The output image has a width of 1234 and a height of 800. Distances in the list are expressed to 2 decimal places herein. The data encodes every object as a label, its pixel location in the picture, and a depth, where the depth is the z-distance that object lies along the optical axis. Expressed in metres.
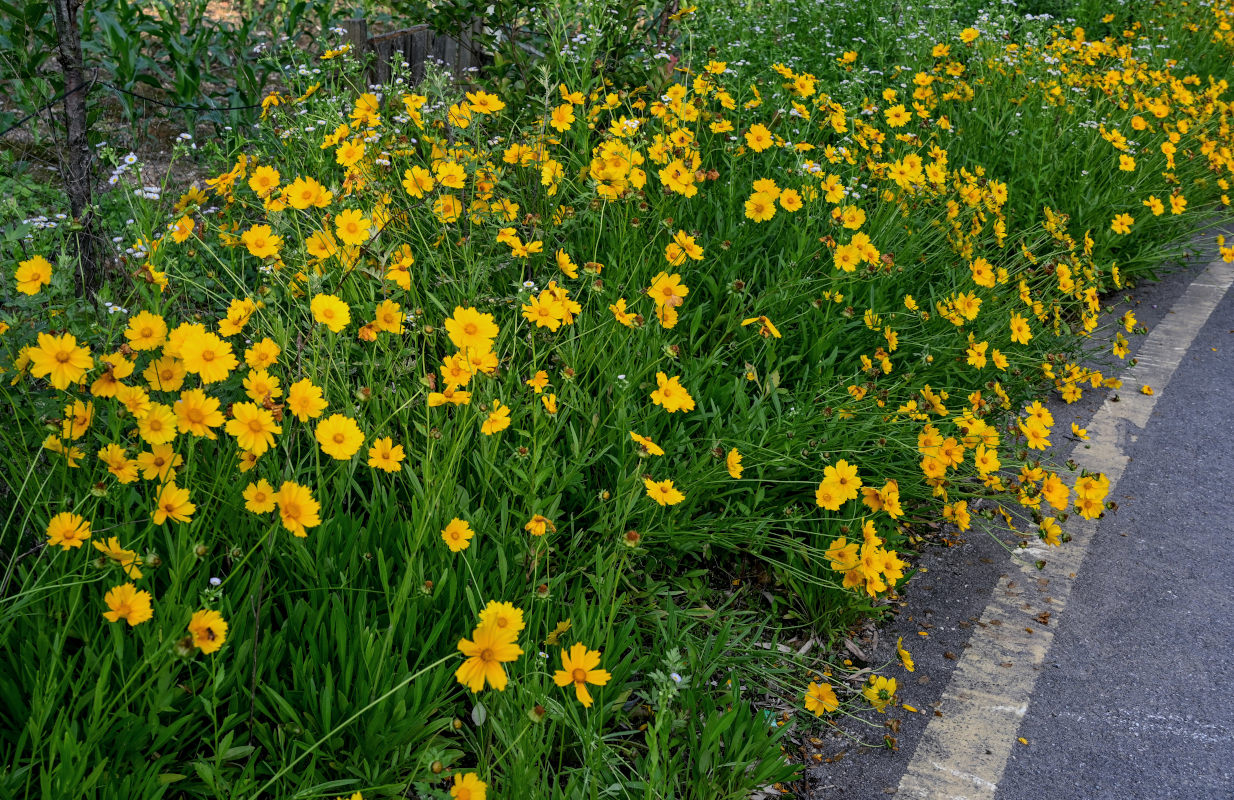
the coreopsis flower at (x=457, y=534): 1.64
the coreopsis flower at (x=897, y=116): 3.20
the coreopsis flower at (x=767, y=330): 2.25
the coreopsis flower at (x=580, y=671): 1.45
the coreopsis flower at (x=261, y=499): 1.50
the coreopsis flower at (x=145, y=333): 1.57
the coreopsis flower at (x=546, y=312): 2.03
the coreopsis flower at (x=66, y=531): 1.37
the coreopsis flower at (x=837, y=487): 2.11
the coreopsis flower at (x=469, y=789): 1.34
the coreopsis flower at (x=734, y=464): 2.01
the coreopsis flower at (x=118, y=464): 1.49
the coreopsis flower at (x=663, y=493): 1.81
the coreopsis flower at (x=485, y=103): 2.72
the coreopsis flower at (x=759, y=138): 2.87
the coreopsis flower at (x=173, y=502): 1.47
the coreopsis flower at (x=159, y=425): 1.48
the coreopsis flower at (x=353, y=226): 2.10
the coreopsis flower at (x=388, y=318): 1.93
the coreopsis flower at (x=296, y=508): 1.47
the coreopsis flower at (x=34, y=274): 1.65
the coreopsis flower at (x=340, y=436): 1.59
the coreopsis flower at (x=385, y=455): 1.68
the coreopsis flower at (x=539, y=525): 1.62
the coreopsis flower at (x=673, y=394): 2.01
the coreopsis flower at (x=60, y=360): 1.47
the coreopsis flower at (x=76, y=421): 1.50
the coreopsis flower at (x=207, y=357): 1.53
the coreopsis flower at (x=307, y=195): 2.11
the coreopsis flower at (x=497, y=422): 1.77
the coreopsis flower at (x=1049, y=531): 2.18
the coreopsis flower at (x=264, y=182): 2.17
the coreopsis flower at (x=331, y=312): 1.75
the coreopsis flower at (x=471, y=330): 1.79
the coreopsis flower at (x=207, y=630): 1.24
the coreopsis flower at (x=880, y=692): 1.86
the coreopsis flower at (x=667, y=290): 2.26
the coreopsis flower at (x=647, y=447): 1.72
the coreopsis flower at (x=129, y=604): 1.32
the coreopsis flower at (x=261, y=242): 2.01
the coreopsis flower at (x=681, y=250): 2.42
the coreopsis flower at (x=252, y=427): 1.55
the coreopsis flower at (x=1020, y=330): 2.69
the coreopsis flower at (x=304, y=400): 1.63
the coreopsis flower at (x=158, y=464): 1.50
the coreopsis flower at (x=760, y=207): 2.73
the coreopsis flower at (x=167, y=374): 1.63
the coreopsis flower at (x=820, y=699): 1.90
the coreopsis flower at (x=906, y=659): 2.05
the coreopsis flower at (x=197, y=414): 1.49
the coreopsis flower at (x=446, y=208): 2.45
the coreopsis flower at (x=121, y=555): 1.38
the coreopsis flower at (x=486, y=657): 1.36
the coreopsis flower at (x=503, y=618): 1.39
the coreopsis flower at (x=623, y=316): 2.00
